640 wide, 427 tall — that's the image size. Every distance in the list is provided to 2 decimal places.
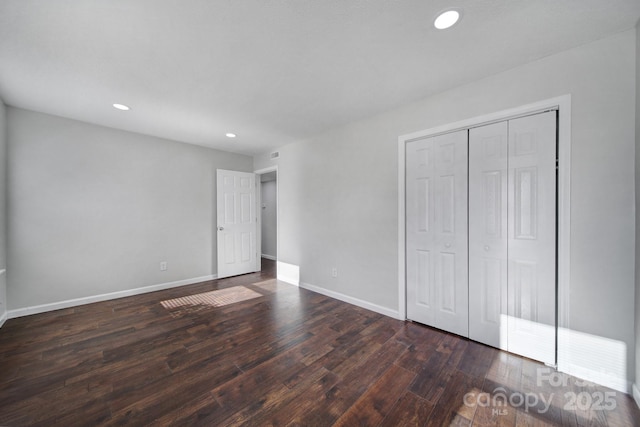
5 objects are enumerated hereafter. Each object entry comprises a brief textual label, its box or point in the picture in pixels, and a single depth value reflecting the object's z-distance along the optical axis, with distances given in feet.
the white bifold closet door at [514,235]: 6.40
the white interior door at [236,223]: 15.17
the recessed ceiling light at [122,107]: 9.16
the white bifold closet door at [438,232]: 7.84
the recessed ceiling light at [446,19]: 4.97
